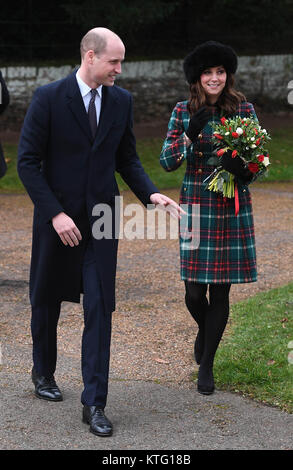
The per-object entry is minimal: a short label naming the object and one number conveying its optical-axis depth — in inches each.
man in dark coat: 352.8
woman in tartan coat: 401.7
